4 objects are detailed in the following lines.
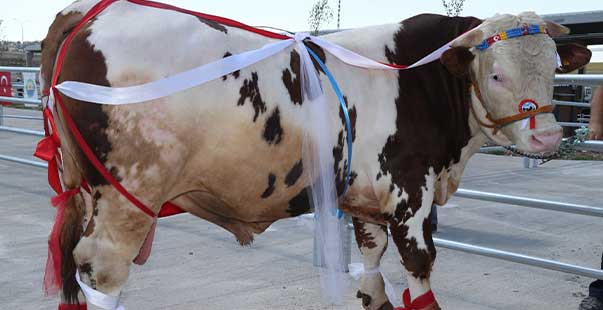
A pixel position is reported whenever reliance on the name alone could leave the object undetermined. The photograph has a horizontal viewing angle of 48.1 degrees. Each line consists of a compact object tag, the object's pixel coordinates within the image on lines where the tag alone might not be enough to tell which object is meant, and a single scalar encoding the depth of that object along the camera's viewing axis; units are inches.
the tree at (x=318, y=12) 1039.6
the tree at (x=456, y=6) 951.6
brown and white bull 94.5
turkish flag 356.2
